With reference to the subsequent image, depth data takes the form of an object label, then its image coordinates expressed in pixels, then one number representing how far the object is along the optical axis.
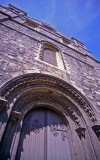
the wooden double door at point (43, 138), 3.06
